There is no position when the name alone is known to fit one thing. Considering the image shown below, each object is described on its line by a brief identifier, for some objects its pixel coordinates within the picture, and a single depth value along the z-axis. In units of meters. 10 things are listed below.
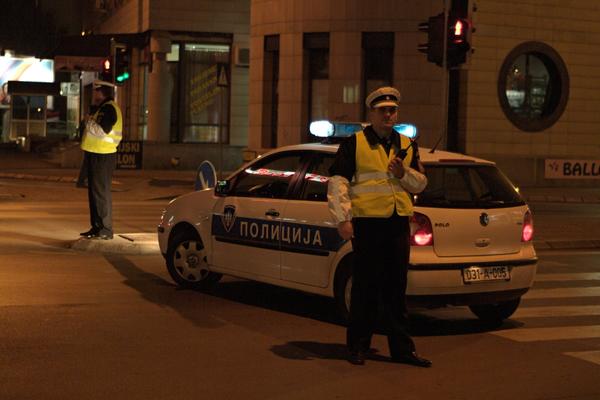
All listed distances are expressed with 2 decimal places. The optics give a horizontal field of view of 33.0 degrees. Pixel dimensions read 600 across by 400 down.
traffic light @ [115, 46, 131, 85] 20.72
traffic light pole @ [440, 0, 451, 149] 15.28
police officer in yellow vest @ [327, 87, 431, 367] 7.18
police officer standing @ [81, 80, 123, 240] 13.22
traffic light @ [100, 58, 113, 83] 20.36
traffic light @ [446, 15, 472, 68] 15.69
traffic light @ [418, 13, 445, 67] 15.82
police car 8.18
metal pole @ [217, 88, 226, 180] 39.09
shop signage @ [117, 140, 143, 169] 30.77
